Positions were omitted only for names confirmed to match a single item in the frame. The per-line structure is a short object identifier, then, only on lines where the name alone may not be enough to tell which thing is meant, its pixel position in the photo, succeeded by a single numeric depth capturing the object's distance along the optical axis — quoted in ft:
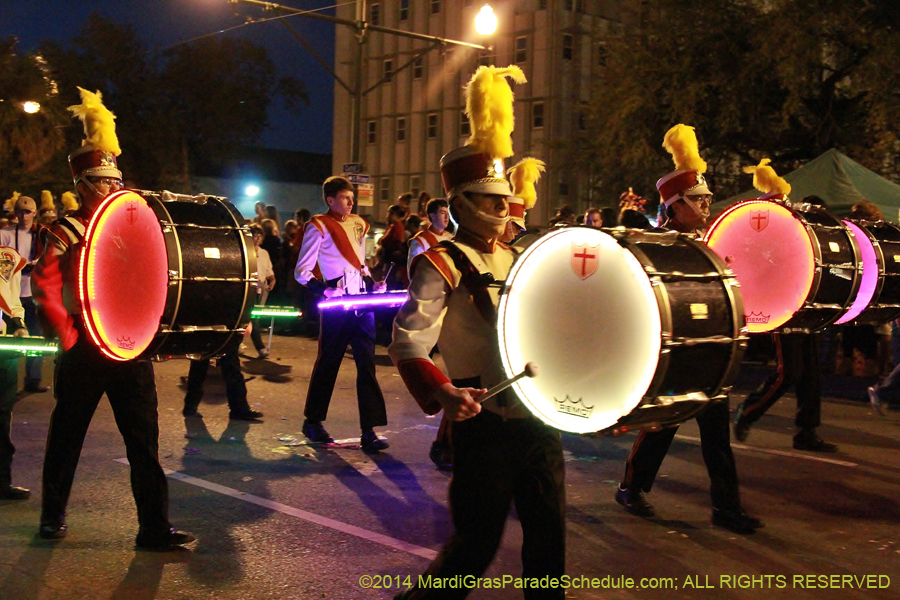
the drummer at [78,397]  16.40
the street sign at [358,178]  62.23
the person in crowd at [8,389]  20.38
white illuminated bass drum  11.89
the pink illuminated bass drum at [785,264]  21.20
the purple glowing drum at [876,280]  23.84
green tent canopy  46.26
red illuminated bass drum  15.93
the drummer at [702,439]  18.78
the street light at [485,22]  62.80
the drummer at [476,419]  11.97
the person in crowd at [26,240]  35.12
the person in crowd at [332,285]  26.50
